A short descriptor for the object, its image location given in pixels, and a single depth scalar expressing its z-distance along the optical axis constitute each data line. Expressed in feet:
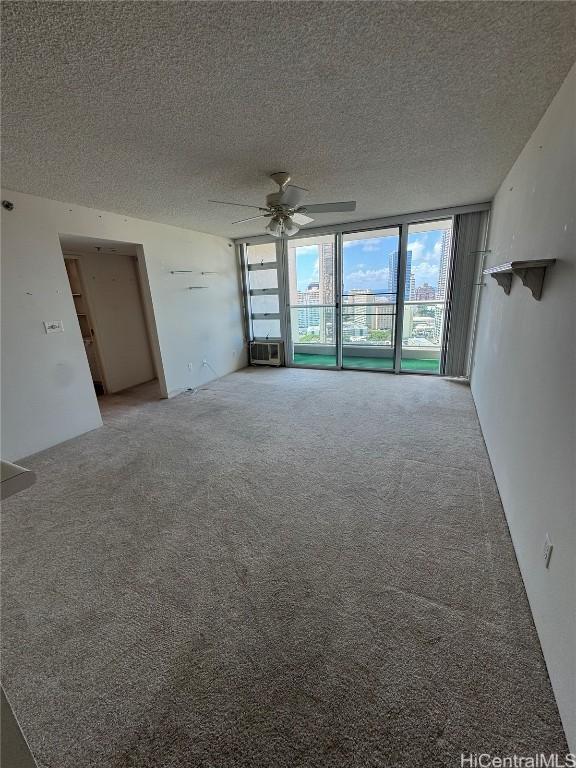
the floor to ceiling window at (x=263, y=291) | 20.06
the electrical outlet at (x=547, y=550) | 4.32
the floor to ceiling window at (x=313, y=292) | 19.12
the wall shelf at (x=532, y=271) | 5.28
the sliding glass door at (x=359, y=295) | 16.70
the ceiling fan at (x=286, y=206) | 9.39
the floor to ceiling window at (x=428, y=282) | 16.26
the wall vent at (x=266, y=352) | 21.17
